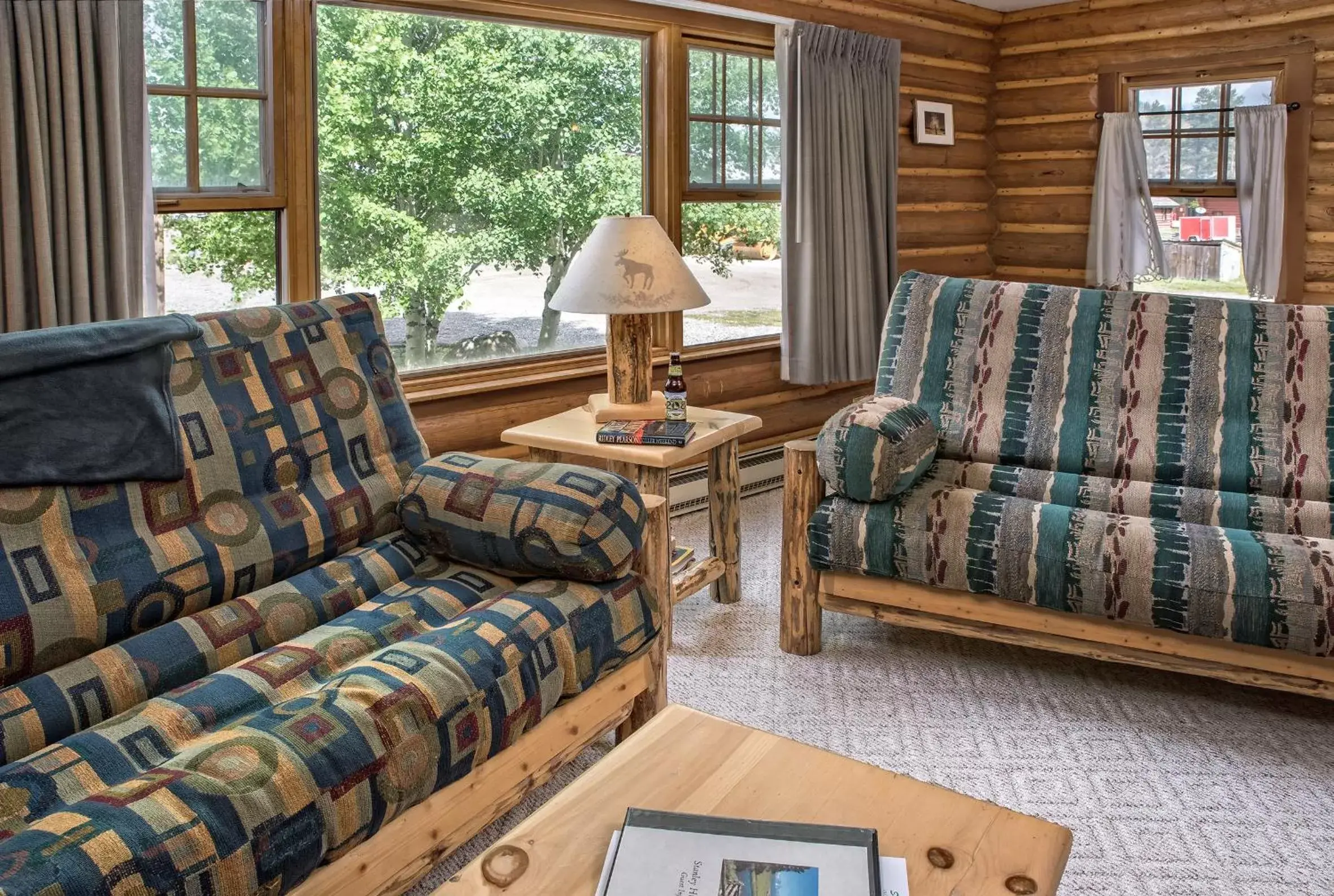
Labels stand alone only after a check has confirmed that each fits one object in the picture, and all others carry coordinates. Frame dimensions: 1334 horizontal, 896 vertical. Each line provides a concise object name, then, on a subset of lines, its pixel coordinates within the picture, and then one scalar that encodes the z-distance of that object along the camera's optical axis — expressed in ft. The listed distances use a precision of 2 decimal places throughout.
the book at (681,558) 10.82
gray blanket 6.44
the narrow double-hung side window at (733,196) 14.83
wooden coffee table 4.53
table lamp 10.07
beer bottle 10.45
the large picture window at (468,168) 11.34
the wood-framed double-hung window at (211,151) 9.78
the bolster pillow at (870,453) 9.36
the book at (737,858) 4.31
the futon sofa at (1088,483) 8.44
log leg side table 9.80
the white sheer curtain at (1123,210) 18.49
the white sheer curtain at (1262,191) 16.97
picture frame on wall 17.81
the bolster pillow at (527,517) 7.28
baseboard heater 14.65
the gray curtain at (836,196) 15.12
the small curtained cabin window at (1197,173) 17.79
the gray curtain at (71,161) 8.41
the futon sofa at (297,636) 5.00
